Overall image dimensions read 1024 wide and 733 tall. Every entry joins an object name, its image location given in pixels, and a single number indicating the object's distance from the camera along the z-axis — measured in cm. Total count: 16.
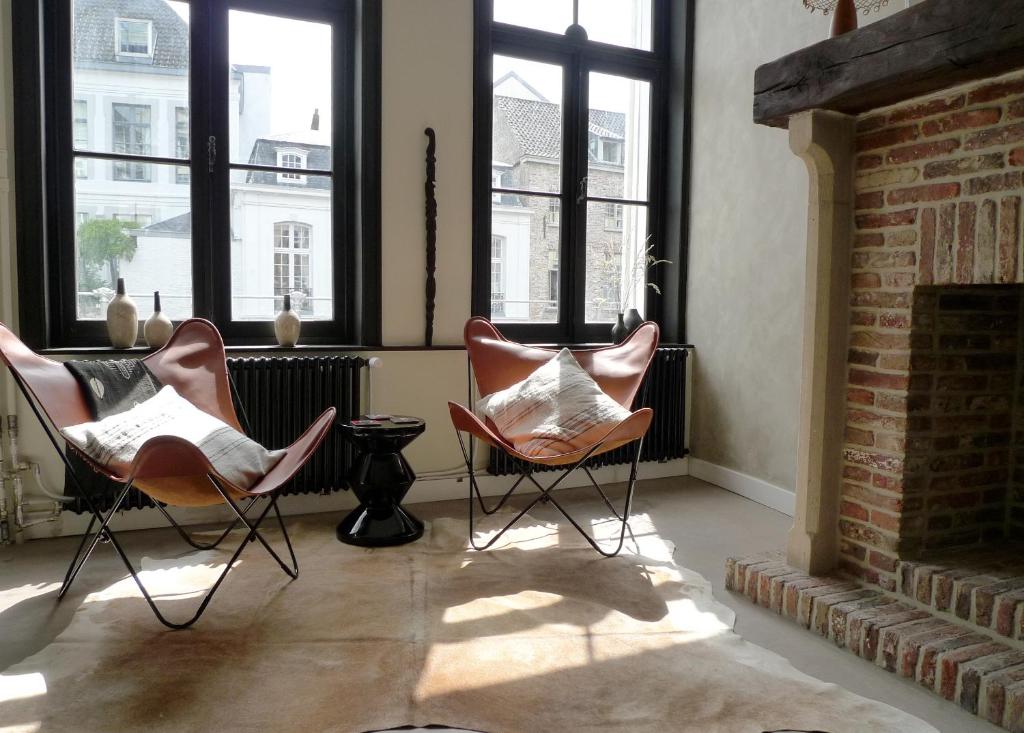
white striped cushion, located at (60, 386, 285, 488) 242
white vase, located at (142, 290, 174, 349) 327
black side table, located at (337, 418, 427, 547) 311
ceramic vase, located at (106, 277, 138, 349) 319
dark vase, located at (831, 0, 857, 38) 245
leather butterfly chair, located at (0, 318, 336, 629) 224
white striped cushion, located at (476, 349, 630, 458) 304
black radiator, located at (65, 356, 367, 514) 335
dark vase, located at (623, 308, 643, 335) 416
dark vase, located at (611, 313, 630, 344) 415
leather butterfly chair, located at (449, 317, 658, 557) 339
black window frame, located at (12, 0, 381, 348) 312
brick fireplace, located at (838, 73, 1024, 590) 221
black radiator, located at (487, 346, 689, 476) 422
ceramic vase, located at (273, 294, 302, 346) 354
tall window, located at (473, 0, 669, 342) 413
